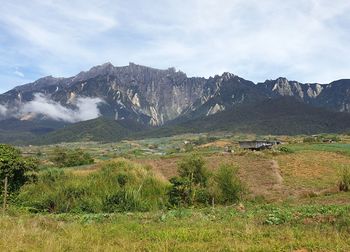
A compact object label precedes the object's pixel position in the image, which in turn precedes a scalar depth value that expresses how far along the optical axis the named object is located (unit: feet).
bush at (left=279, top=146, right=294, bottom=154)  173.65
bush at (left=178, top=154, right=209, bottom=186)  99.30
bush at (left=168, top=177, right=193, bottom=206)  89.40
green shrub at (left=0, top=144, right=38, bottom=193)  93.35
